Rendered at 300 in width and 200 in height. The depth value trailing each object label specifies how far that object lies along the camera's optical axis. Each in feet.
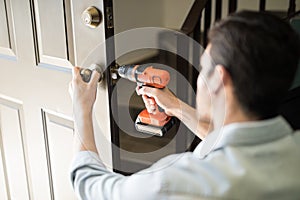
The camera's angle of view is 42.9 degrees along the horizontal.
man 2.63
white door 4.66
